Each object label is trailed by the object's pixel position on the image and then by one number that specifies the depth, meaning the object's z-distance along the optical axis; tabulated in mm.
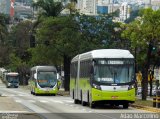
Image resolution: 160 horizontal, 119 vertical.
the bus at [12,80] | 109188
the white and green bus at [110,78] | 32656
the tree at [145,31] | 39344
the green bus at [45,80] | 60375
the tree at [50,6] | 72062
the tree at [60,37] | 64062
